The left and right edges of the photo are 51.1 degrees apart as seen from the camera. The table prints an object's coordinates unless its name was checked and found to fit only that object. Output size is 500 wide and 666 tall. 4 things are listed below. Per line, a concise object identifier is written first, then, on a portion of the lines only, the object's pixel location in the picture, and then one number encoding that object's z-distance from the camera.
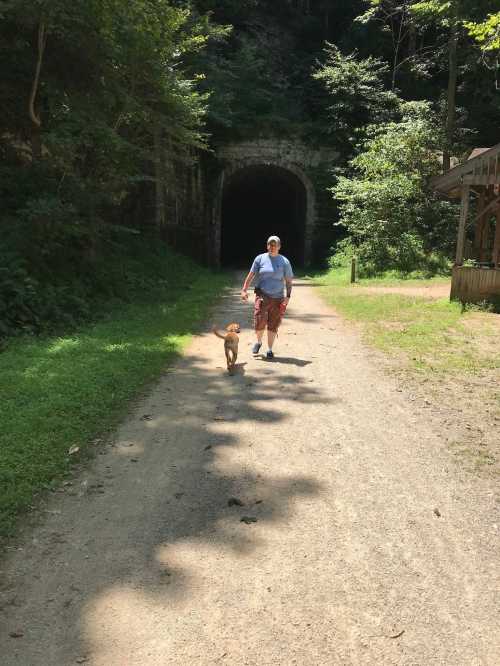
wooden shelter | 12.52
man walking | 7.96
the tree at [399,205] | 21.31
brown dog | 7.15
